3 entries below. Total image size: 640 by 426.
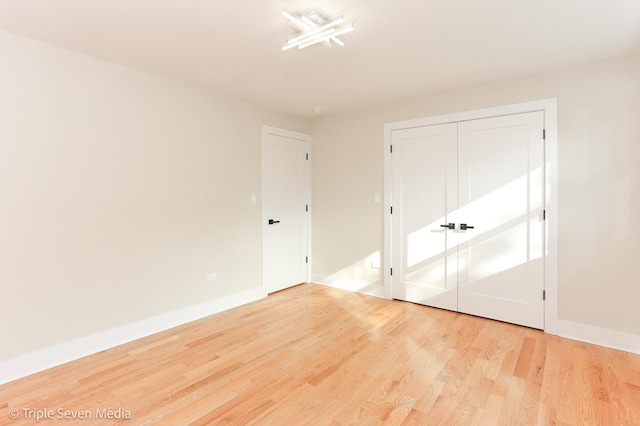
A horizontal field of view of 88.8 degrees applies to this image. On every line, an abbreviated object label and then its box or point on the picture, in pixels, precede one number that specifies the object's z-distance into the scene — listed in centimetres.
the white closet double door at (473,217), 324
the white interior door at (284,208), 434
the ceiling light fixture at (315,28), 213
